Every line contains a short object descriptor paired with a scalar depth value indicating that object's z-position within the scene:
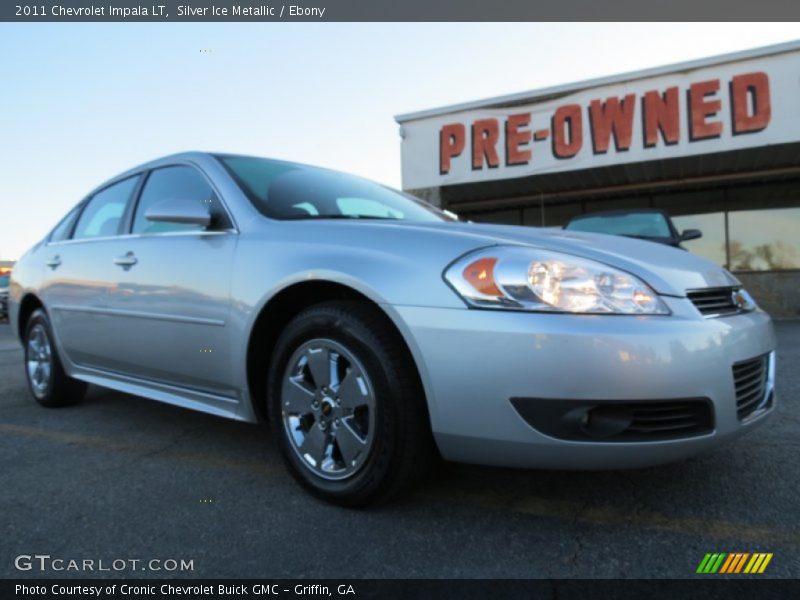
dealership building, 9.39
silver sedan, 1.65
